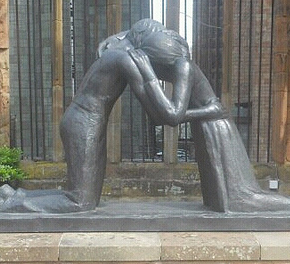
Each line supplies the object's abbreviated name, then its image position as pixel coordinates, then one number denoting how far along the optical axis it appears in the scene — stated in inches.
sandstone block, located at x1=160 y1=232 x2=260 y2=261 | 104.4
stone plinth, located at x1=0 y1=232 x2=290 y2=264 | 104.3
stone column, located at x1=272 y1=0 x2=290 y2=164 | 232.5
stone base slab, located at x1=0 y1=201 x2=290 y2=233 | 114.0
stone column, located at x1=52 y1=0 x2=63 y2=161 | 241.4
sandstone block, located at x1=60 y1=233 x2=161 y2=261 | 104.3
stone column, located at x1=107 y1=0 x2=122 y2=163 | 240.4
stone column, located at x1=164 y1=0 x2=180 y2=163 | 241.4
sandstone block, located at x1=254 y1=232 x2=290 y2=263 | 105.0
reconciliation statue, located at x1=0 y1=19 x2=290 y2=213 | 116.6
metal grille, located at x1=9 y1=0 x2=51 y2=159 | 310.0
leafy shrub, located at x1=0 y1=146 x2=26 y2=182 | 220.5
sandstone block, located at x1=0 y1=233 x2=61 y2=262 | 104.3
